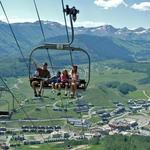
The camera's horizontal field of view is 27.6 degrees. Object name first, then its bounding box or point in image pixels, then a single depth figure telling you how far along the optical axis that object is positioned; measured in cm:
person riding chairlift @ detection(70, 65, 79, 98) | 1038
